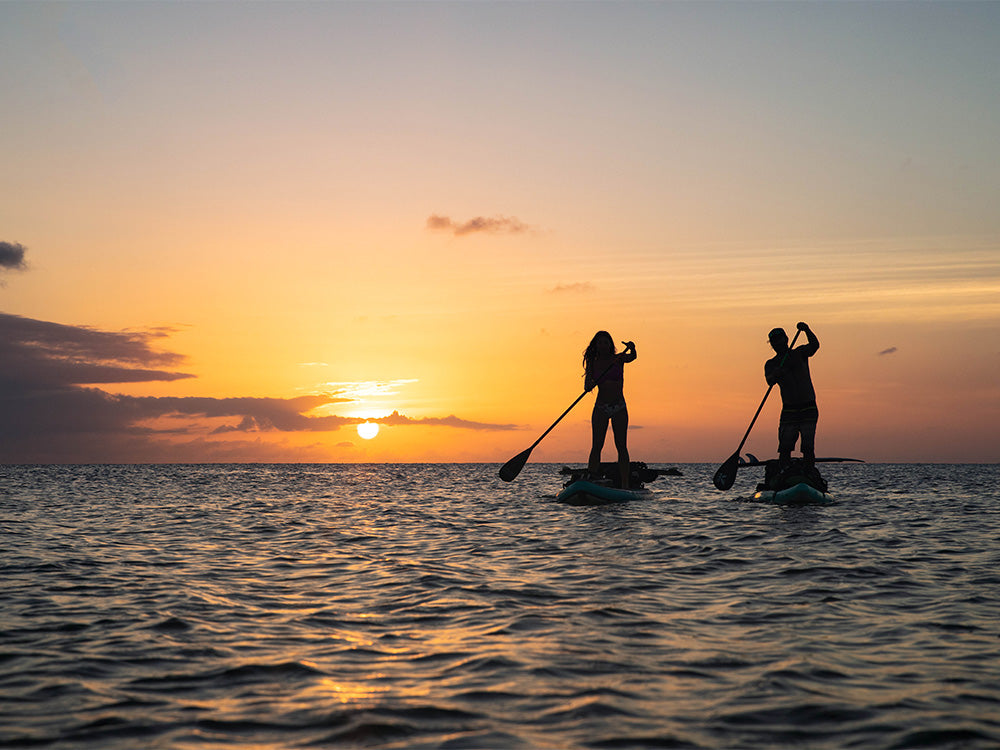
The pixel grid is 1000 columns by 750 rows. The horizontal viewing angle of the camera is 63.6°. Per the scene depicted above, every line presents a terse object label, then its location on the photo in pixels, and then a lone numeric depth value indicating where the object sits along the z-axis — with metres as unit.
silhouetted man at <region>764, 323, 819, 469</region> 19.45
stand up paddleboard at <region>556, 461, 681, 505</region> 20.25
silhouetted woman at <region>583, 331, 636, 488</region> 19.81
